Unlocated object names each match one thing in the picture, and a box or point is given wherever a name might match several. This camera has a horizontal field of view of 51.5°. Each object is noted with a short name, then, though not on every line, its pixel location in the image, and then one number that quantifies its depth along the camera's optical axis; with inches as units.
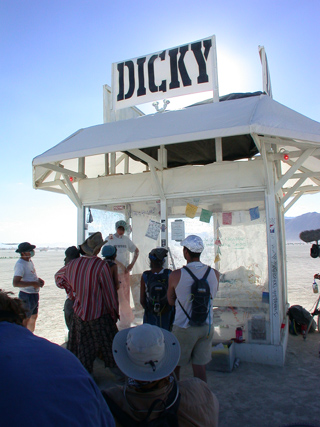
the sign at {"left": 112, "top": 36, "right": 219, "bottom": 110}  215.6
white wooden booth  170.6
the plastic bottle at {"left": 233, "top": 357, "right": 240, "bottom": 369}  183.6
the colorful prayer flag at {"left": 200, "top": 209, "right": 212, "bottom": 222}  217.2
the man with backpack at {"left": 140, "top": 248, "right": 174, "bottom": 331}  151.8
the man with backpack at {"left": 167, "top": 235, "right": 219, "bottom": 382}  127.2
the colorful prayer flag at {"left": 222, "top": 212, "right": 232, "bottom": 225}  213.3
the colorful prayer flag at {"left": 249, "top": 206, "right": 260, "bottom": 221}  203.2
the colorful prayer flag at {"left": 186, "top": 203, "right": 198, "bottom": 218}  217.6
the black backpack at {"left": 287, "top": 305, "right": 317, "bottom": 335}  241.1
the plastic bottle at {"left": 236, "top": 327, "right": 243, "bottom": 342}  195.6
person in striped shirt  152.3
